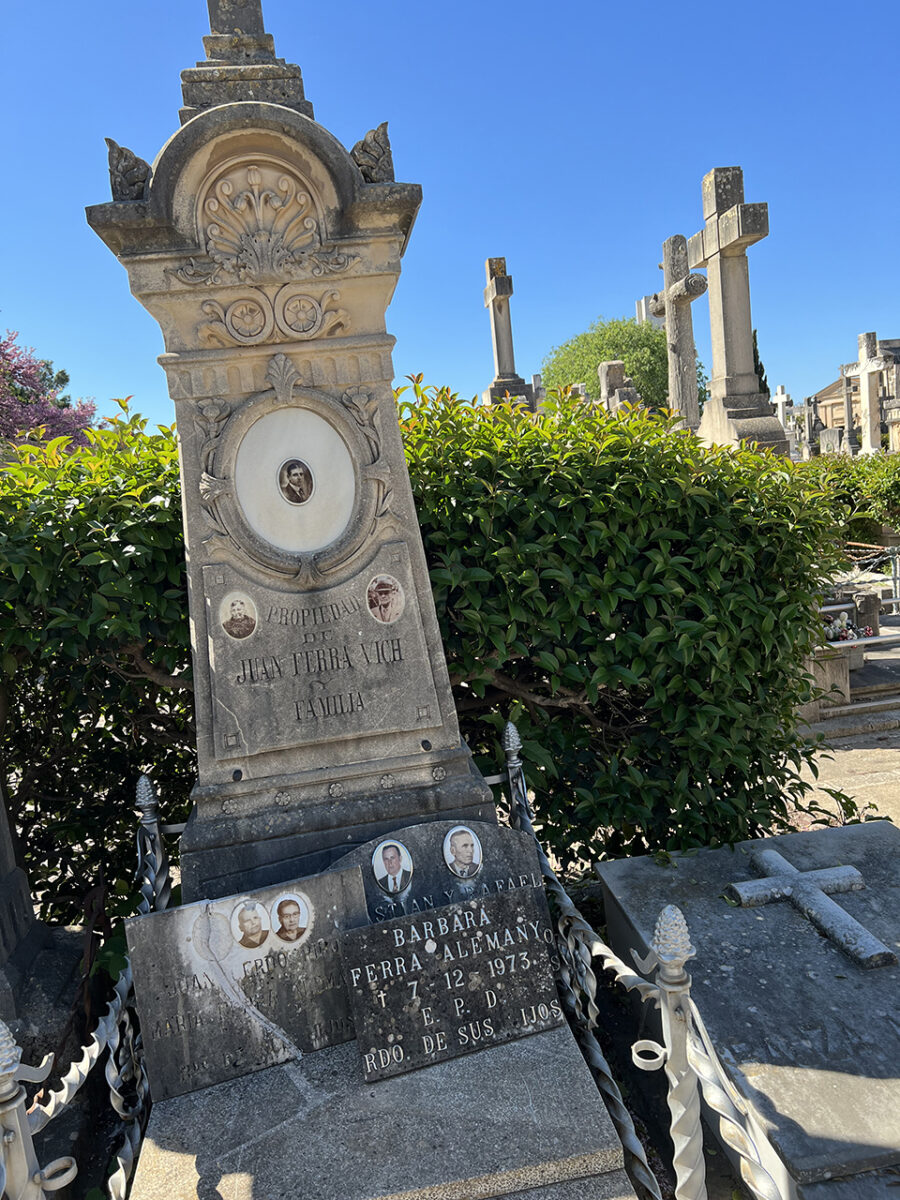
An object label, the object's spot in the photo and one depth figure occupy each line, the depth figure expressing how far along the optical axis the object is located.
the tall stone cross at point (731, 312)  9.30
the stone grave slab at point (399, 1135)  2.02
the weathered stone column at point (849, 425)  31.50
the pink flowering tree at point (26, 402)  15.09
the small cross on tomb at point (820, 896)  2.68
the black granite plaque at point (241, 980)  2.44
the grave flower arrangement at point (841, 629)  7.89
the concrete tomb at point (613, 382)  17.22
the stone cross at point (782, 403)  42.76
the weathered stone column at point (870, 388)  27.66
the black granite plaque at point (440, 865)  2.67
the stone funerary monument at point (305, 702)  2.43
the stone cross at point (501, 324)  16.64
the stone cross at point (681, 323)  11.24
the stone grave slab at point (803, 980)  2.04
